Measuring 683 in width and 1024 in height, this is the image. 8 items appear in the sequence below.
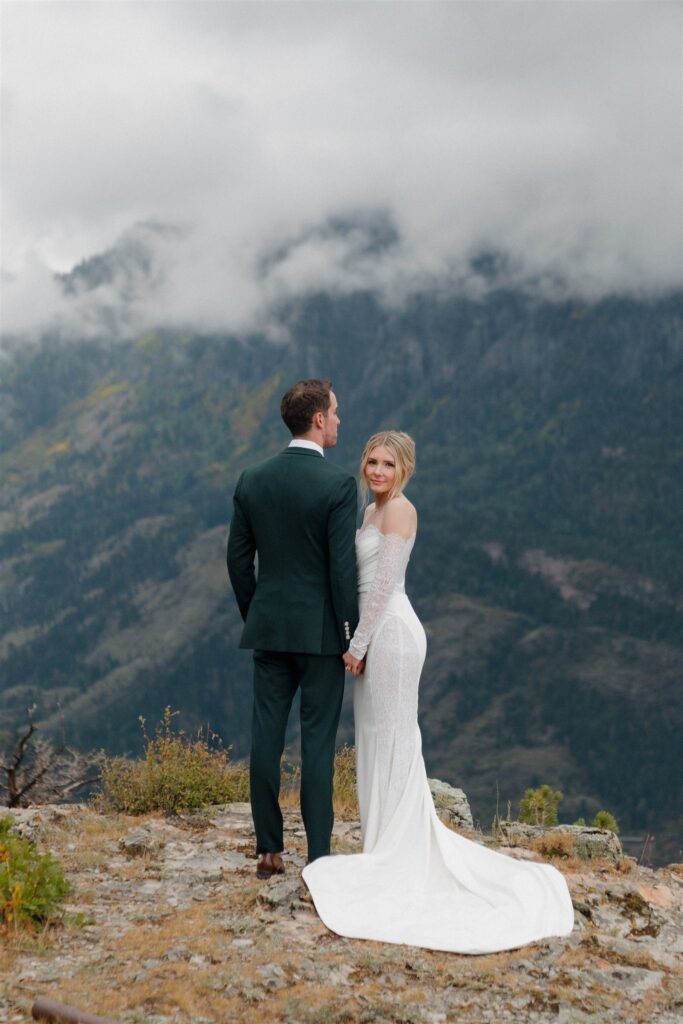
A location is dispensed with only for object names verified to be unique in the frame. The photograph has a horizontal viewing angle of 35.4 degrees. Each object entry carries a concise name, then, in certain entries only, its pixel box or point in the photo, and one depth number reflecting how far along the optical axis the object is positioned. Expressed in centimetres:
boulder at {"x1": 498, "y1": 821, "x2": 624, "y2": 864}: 926
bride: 684
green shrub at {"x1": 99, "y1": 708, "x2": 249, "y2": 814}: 1084
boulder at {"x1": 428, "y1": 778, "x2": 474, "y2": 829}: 1073
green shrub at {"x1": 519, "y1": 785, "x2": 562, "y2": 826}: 1585
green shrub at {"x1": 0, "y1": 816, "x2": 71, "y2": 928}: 647
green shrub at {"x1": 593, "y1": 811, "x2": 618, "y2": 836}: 1683
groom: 724
